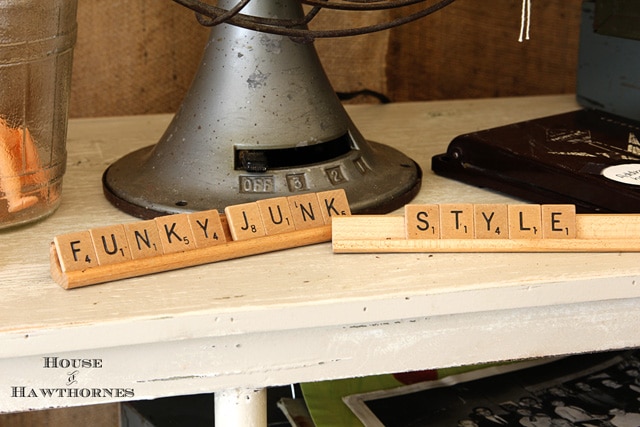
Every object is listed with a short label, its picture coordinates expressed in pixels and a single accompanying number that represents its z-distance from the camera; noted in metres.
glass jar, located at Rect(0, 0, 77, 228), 0.86
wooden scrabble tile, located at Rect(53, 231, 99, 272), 0.82
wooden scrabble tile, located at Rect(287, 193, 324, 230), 0.88
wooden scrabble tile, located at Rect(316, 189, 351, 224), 0.89
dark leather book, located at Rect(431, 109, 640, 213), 0.91
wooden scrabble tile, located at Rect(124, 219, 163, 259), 0.84
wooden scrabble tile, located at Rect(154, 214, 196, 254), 0.84
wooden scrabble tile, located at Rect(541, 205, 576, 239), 0.87
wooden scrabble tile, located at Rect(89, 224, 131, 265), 0.83
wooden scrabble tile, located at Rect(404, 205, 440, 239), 0.87
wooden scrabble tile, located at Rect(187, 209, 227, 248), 0.85
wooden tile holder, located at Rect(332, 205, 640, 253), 0.87
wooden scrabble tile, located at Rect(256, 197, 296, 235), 0.87
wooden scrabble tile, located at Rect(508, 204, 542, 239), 0.87
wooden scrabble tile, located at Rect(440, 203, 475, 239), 0.87
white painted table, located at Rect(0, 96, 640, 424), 0.80
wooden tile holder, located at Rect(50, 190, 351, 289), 0.82
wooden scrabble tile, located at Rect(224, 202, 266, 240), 0.86
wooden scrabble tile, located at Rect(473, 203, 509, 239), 0.87
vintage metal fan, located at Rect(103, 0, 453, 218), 0.91
